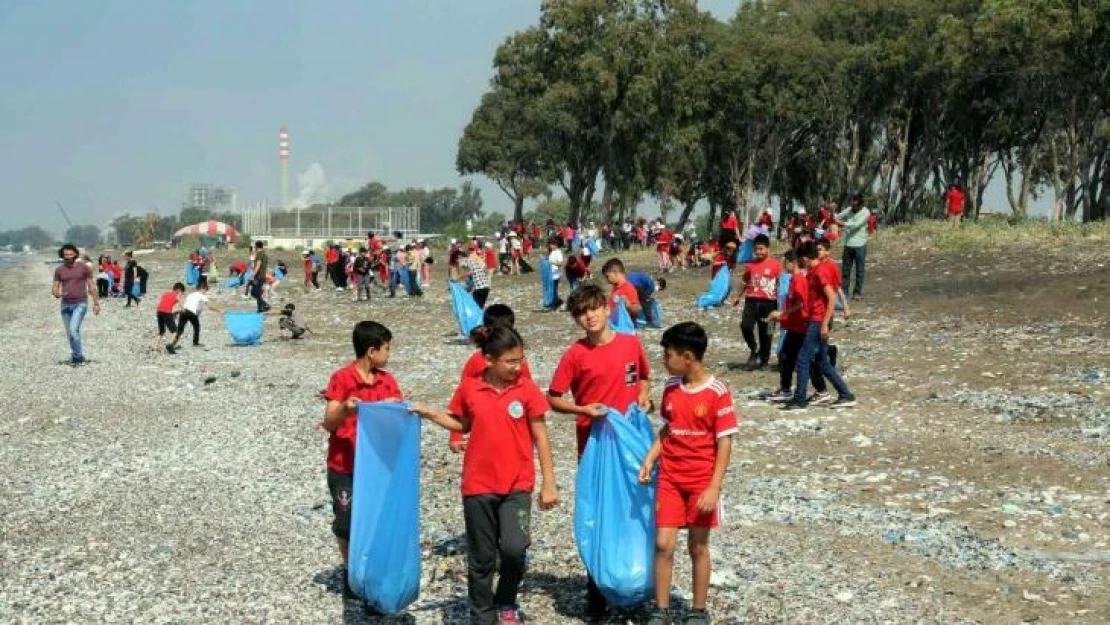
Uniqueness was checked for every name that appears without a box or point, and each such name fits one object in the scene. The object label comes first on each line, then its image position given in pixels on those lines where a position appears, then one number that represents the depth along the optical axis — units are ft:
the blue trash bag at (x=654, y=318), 73.09
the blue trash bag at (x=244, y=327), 77.51
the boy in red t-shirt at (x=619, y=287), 40.09
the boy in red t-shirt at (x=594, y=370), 21.94
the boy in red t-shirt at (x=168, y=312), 73.05
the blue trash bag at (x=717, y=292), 79.66
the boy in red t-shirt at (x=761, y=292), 48.67
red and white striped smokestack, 508.94
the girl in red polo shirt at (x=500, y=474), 19.75
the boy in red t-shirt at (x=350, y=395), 21.16
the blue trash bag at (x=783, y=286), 56.75
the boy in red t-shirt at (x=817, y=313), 40.26
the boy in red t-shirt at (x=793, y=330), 41.52
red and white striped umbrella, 357.41
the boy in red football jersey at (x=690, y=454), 19.65
